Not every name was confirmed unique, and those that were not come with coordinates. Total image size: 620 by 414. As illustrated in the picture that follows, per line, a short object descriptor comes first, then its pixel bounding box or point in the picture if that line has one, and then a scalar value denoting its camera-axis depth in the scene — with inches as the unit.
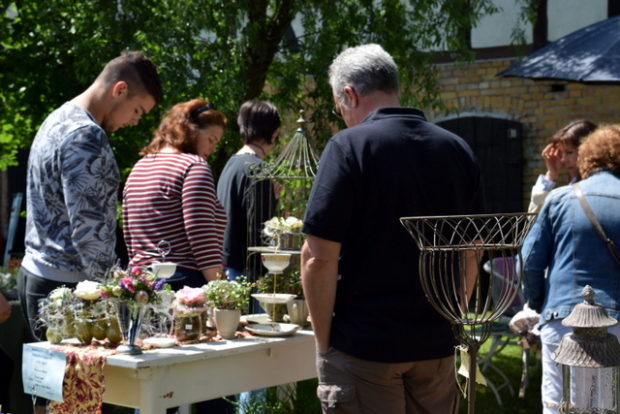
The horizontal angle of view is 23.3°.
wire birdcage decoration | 285.8
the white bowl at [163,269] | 227.0
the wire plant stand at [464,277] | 152.3
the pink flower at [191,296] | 230.9
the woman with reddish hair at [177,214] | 250.9
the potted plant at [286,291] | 260.8
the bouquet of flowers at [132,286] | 209.3
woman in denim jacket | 238.0
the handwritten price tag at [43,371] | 209.7
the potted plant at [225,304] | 237.9
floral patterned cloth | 208.3
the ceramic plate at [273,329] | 243.9
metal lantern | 159.9
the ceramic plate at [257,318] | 261.5
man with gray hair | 176.2
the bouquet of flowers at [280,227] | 265.7
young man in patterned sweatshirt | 209.8
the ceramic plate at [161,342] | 222.9
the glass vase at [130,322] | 210.6
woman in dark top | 296.2
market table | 209.9
